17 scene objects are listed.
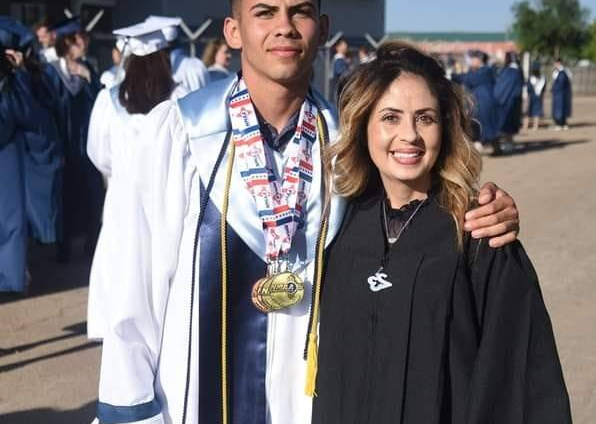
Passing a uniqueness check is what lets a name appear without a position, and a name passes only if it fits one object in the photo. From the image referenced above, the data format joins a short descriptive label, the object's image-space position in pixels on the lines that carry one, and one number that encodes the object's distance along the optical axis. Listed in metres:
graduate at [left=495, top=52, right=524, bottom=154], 17.58
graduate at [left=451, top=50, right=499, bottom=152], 17.09
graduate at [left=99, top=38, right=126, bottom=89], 6.65
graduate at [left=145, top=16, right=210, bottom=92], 7.54
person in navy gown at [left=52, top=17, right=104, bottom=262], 8.80
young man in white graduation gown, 2.56
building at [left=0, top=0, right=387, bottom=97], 19.06
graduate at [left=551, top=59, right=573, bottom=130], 22.62
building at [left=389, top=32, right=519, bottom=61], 64.22
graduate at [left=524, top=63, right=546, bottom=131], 24.02
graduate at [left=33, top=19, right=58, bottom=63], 9.09
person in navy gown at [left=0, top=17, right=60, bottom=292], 7.21
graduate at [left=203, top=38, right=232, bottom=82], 10.76
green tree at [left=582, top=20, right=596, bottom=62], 64.75
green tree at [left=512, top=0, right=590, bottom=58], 60.69
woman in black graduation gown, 2.43
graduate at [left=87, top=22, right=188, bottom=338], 4.90
